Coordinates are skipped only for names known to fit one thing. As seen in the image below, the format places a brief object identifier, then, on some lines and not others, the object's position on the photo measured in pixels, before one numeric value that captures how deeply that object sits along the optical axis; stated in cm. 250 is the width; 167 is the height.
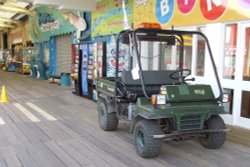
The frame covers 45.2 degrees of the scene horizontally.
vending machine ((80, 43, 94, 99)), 933
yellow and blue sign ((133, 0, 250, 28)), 575
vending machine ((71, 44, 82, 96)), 997
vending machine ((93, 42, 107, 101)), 860
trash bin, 1305
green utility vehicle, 401
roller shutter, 1428
